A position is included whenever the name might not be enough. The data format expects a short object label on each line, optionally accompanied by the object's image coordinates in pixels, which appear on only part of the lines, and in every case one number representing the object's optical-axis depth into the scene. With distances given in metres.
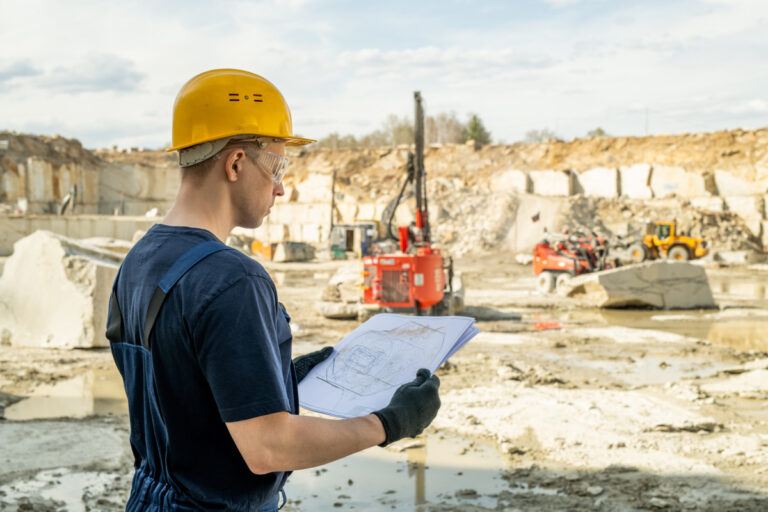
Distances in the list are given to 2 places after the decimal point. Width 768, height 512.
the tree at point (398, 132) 65.56
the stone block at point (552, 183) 39.06
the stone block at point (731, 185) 35.88
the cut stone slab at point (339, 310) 13.22
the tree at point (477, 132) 61.88
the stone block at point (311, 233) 41.56
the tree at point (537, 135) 63.59
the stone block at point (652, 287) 14.92
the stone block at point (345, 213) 42.38
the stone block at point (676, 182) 36.34
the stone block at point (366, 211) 41.58
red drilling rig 11.50
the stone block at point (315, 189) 43.56
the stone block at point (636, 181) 37.66
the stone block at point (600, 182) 38.34
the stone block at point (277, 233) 41.91
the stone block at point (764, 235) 32.91
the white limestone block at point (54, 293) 9.37
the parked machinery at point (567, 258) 17.41
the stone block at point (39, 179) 39.44
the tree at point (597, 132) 63.00
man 1.34
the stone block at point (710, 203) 34.59
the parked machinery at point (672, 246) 26.23
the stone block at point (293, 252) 30.43
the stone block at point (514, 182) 39.59
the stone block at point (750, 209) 33.47
